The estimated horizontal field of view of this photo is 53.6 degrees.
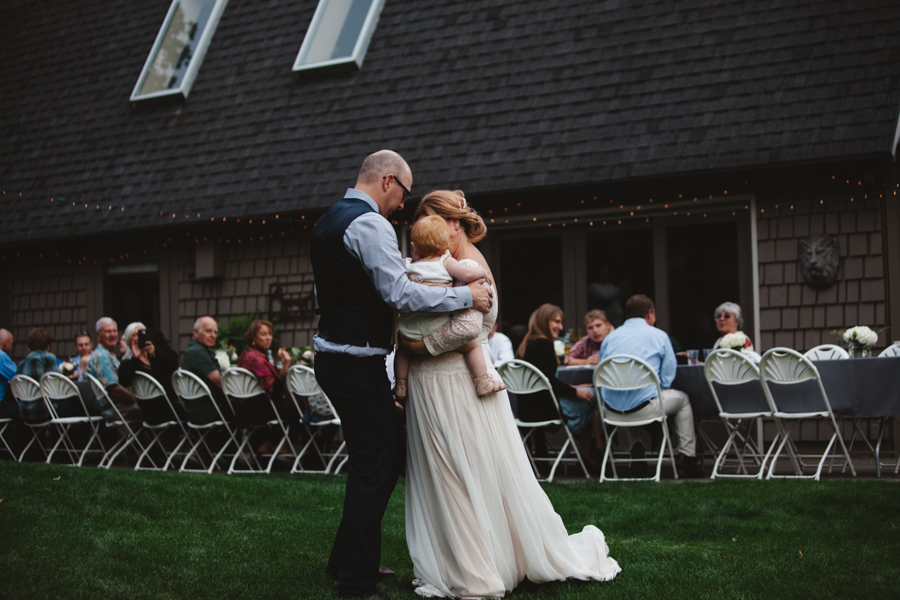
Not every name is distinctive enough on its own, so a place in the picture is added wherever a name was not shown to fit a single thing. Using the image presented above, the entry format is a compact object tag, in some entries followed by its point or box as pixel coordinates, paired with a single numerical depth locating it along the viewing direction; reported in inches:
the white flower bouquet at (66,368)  386.6
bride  142.5
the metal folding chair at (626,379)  274.1
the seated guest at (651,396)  280.2
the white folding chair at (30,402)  365.4
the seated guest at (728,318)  323.3
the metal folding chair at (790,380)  257.0
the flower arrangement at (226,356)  362.3
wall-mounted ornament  329.1
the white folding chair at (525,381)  285.9
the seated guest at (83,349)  417.4
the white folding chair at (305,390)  309.6
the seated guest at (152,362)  337.7
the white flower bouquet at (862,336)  273.4
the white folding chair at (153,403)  336.2
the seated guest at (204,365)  334.3
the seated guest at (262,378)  325.4
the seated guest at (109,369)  351.3
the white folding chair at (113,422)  348.8
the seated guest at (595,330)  332.8
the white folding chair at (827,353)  286.2
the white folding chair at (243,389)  319.3
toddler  144.4
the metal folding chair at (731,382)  269.6
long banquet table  258.1
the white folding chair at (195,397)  328.2
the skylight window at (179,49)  497.4
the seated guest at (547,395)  292.4
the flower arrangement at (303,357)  351.9
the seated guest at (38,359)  382.0
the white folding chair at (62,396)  354.6
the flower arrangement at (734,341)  287.0
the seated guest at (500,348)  349.7
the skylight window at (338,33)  452.4
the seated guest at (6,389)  380.5
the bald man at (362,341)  138.1
